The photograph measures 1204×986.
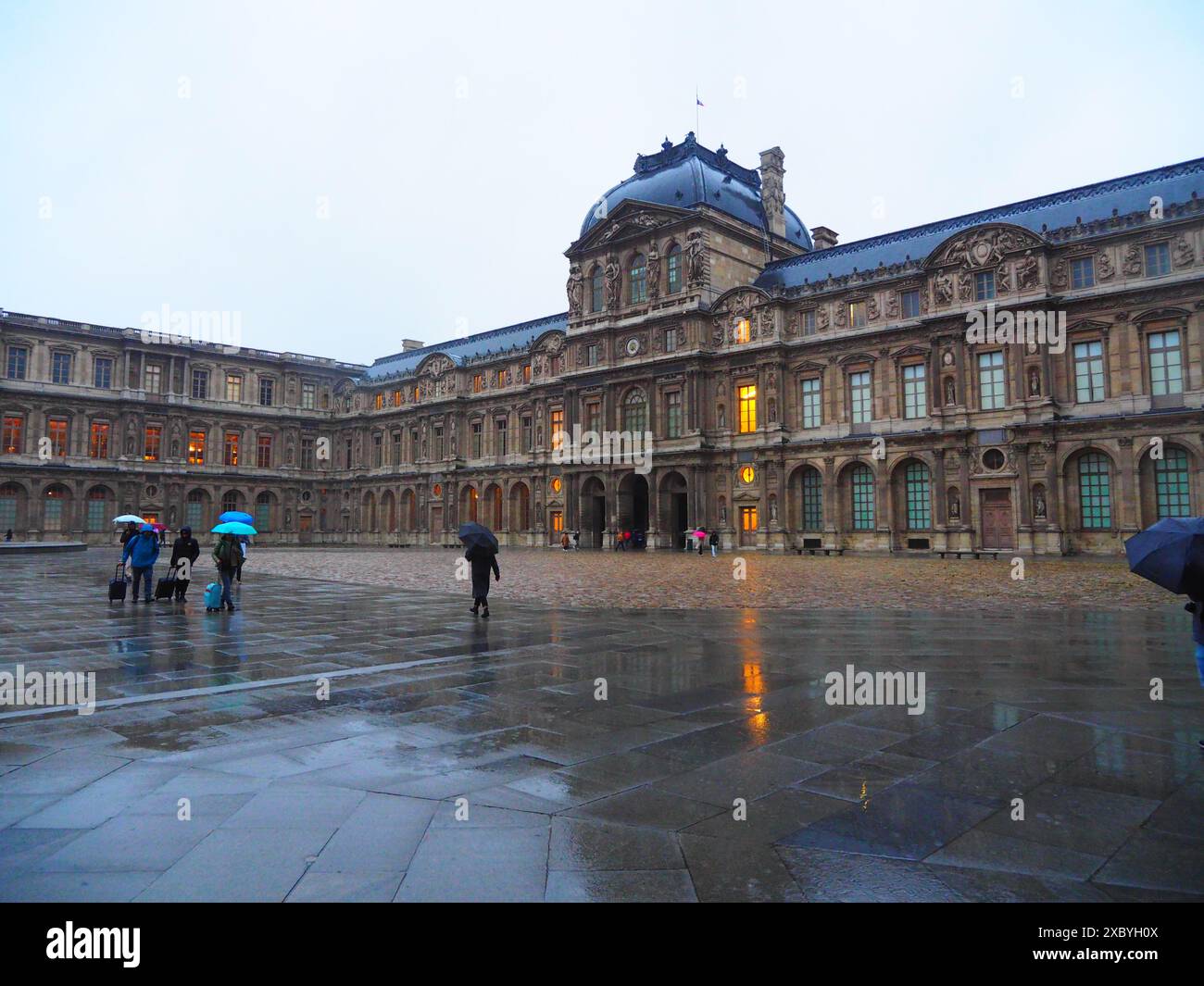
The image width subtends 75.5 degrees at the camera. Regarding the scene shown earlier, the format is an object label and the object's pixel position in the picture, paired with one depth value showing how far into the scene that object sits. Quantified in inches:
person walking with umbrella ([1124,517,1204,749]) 195.0
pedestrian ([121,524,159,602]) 541.5
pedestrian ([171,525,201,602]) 563.5
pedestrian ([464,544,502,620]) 473.1
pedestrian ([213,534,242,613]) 500.4
